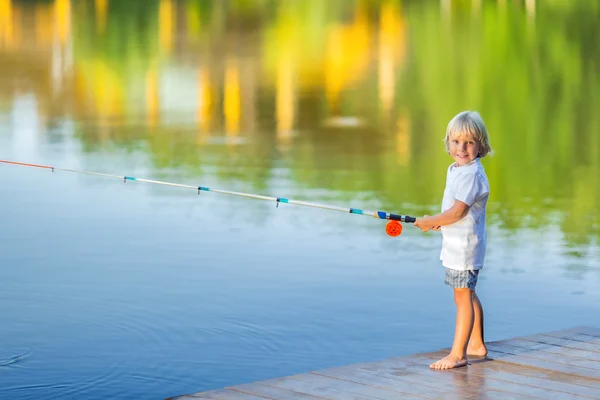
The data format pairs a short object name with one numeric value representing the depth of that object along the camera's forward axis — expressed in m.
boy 11.35
